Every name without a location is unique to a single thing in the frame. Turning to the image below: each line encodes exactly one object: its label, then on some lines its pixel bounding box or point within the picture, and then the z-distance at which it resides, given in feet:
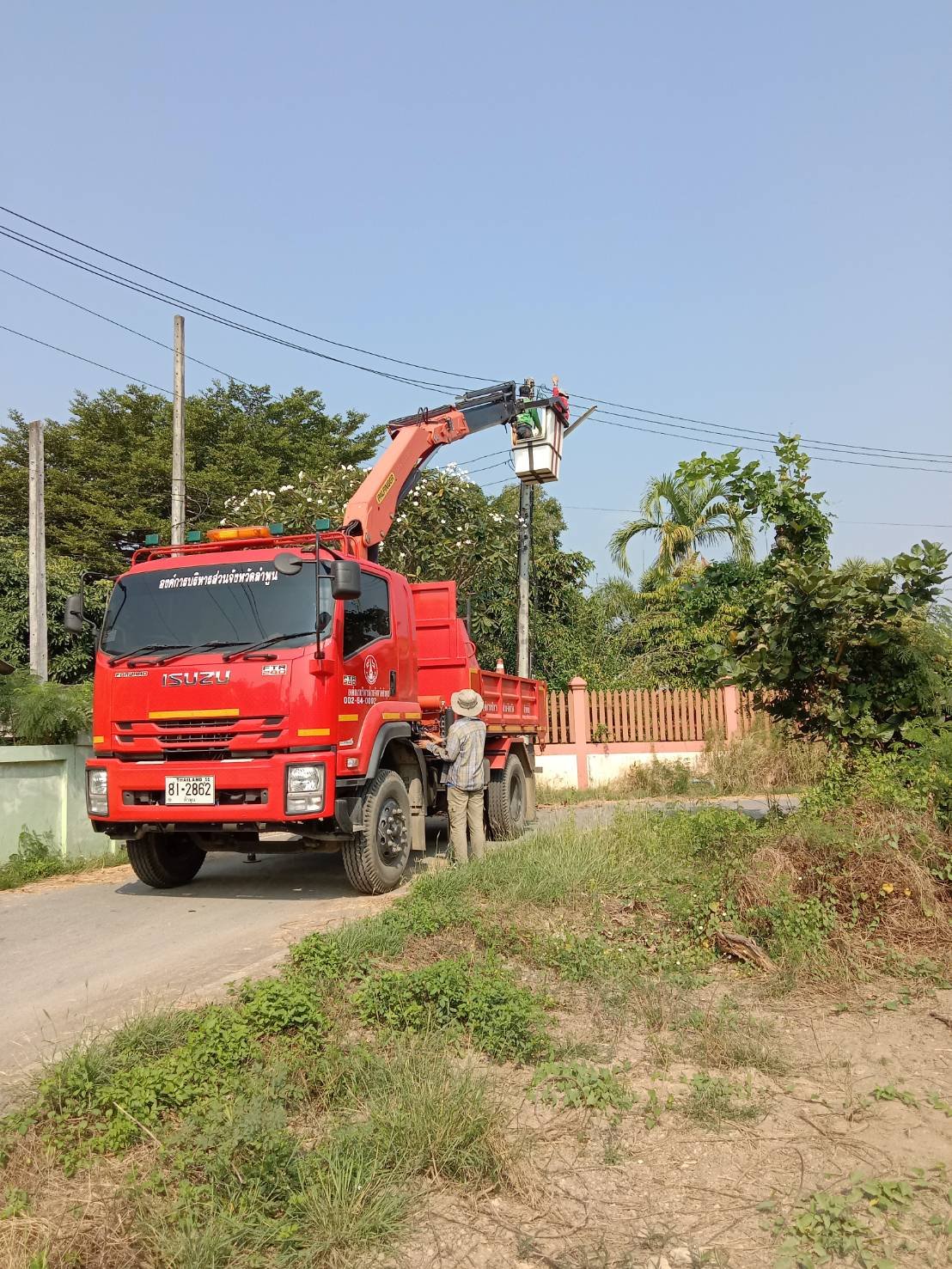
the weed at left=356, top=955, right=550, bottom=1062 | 14.03
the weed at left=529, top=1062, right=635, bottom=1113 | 12.39
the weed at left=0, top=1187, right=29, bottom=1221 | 9.56
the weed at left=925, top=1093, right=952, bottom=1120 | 12.40
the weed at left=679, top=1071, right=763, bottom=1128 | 11.99
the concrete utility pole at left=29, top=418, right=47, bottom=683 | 50.21
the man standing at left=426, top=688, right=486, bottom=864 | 28.66
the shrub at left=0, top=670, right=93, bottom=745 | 32.01
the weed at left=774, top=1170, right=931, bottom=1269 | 9.16
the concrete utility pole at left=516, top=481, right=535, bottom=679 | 57.00
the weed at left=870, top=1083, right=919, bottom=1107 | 12.59
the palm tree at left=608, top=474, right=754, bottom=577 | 82.94
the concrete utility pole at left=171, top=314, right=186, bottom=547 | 45.98
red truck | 23.71
